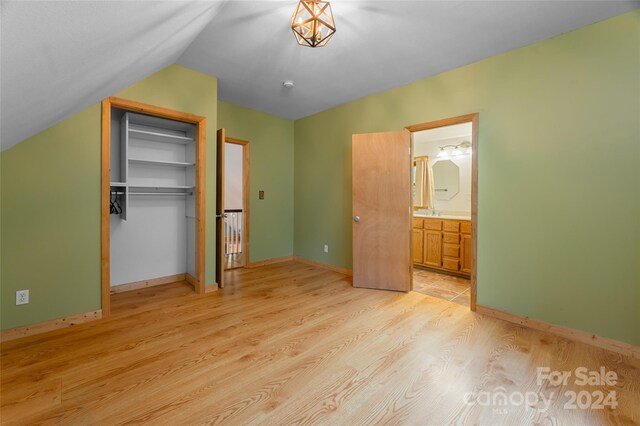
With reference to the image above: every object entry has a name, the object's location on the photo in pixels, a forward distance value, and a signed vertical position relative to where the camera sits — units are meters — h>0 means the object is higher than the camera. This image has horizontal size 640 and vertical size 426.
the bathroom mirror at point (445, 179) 4.97 +0.58
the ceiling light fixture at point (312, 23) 1.70 +1.20
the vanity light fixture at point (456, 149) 4.80 +1.10
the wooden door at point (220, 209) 3.36 +0.01
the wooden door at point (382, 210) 3.35 +0.00
